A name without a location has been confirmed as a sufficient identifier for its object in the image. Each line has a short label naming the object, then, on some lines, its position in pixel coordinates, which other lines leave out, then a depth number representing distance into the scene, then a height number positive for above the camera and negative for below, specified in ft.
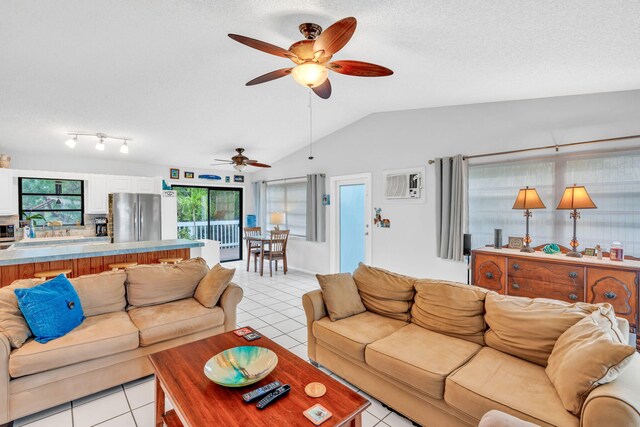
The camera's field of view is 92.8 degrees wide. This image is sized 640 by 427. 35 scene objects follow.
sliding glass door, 23.16 -0.61
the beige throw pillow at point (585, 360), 4.40 -2.34
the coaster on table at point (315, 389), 5.01 -3.04
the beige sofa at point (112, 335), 6.34 -3.12
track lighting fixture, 14.60 +3.57
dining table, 19.86 -2.11
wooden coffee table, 4.50 -3.08
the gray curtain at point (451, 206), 12.97 +0.11
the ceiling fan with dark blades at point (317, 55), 5.84 +3.37
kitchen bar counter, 9.73 -1.75
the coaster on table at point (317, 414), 4.42 -3.07
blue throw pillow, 6.83 -2.36
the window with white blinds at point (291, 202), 21.18 +0.44
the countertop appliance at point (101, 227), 18.25 -1.16
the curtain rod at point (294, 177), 19.44 +2.17
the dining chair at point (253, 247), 21.22 -2.80
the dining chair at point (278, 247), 19.99 -2.65
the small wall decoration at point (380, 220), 16.05 -0.63
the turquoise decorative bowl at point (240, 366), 5.22 -2.92
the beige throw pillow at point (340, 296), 8.40 -2.50
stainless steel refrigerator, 17.13 -0.50
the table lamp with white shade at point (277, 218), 22.06 -0.71
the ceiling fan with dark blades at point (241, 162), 17.48 +2.67
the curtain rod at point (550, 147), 9.55 +2.19
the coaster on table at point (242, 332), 7.23 -2.98
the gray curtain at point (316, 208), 19.44 +0.02
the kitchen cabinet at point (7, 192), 15.25 +0.81
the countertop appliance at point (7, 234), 15.31 -1.32
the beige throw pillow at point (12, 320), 6.44 -2.45
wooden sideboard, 8.20 -2.12
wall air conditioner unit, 14.70 +1.16
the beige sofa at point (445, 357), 4.62 -3.06
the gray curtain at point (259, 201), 24.80 +0.60
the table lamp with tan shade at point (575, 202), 9.25 +0.20
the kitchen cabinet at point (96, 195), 17.61 +0.77
